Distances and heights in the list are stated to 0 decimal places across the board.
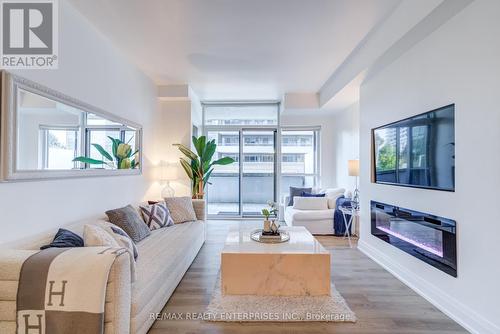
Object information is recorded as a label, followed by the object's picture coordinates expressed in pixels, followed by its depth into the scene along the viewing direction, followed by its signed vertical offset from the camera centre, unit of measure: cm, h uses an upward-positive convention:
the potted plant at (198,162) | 503 +12
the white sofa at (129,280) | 152 -87
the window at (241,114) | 639 +135
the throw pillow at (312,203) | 518 -69
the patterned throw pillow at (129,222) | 293 -63
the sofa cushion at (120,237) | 220 -61
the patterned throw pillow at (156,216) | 355 -67
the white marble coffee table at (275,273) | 248 -101
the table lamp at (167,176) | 474 -14
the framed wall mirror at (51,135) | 190 +31
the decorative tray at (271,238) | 289 -80
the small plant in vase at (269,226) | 307 -69
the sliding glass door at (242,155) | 642 +33
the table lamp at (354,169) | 447 +0
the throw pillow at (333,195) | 520 -55
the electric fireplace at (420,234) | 229 -69
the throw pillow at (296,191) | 587 -52
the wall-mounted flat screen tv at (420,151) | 229 +19
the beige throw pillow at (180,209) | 404 -65
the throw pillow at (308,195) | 558 -57
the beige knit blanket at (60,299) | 150 -77
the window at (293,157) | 652 +29
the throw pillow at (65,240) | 193 -57
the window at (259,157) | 648 +29
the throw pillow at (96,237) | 196 -54
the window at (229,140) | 651 +72
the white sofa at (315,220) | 487 -97
